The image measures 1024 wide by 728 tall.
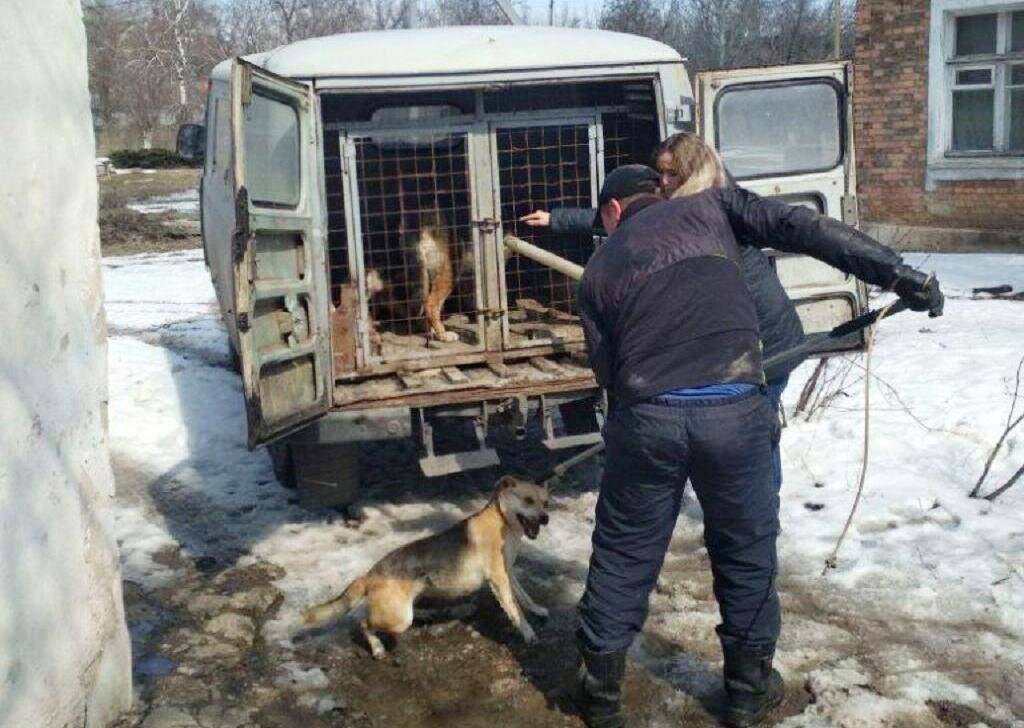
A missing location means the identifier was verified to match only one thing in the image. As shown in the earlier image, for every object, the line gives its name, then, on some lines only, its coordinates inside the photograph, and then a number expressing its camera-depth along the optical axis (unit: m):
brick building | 12.48
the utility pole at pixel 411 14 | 7.55
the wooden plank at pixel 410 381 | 5.42
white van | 4.66
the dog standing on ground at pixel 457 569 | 4.07
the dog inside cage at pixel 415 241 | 6.35
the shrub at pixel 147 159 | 34.97
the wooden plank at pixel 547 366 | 5.62
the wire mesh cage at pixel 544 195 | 6.37
